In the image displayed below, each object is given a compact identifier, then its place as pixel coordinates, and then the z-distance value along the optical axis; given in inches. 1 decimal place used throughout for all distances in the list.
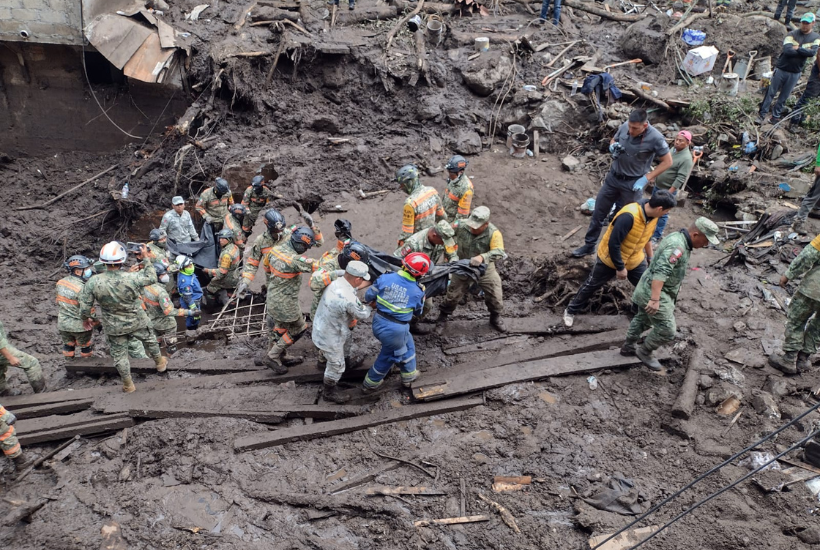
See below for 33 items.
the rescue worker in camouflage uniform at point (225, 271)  320.5
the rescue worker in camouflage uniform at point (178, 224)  355.9
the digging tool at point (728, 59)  469.9
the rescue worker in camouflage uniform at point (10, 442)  216.5
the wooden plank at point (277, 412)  231.8
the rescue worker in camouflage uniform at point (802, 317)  216.2
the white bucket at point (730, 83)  437.4
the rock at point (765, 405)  209.2
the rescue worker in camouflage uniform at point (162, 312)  280.5
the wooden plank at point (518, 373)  231.5
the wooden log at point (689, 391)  210.2
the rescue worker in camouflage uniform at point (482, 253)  247.0
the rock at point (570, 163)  425.1
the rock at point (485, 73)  478.6
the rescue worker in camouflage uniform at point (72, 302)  267.7
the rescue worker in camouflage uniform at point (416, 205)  277.4
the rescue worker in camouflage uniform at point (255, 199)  358.6
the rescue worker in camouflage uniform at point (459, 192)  289.3
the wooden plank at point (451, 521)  184.9
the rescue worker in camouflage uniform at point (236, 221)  326.2
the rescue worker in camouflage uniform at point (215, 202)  364.2
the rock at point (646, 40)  481.7
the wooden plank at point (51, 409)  245.9
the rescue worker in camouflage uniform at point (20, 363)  240.2
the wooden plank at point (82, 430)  233.3
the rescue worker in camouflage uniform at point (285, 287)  245.6
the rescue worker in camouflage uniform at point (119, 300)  240.2
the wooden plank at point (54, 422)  235.8
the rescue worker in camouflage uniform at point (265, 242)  264.8
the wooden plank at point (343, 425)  220.5
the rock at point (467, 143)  451.2
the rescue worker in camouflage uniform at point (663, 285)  210.5
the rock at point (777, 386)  217.9
